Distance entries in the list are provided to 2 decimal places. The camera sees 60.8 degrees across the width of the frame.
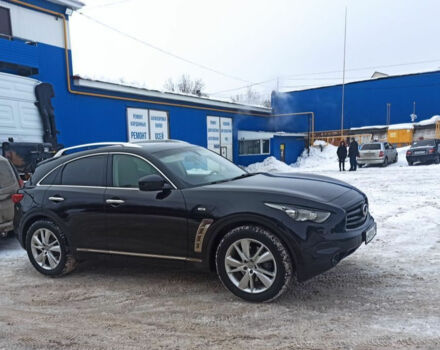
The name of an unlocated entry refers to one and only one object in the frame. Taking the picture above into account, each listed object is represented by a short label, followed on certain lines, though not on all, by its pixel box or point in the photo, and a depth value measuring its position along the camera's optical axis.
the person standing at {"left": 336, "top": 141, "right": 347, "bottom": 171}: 19.02
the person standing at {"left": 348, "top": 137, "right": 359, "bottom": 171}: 18.52
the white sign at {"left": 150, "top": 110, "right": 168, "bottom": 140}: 18.28
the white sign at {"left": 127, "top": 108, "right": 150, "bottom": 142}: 17.20
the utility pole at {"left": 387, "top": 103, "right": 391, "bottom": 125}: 31.62
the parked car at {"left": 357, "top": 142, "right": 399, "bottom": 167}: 20.39
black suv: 3.52
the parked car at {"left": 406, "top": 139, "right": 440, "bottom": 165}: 19.61
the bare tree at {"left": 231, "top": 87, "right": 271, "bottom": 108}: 57.23
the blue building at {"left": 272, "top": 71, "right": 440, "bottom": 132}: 30.36
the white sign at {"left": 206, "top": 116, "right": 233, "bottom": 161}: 22.20
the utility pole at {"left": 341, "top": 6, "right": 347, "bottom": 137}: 31.08
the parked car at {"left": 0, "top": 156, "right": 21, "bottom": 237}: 5.92
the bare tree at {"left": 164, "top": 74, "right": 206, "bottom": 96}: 54.25
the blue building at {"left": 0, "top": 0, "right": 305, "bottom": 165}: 10.17
